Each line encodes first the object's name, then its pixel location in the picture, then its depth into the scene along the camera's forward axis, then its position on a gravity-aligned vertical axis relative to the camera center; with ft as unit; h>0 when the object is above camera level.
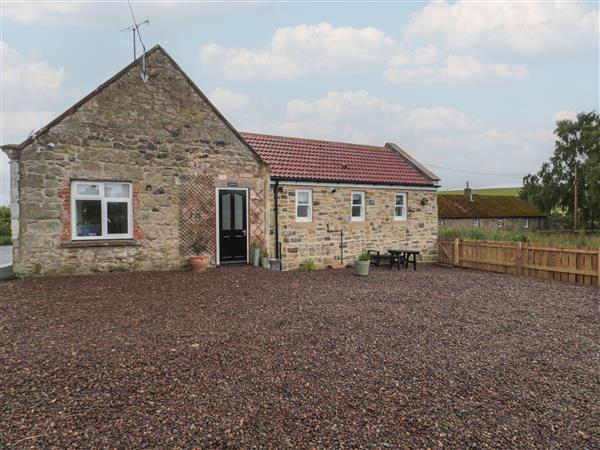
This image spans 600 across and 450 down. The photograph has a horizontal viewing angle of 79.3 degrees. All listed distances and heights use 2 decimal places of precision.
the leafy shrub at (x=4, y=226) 72.33 -1.70
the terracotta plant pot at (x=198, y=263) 37.45 -4.65
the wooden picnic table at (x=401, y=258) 49.01 -5.36
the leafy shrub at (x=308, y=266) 45.73 -5.98
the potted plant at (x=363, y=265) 41.50 -5.30
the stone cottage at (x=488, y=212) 126.21 +2.54
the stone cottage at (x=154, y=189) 33.45 +3.14
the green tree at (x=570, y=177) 117.29 +14.86
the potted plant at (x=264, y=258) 40.64 -4.49
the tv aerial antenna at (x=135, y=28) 37.77 +20.09
